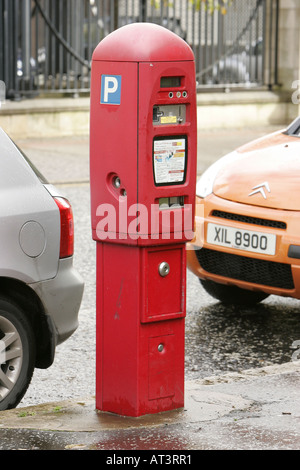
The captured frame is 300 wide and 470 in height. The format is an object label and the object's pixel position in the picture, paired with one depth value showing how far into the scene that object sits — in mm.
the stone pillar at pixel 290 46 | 19312
